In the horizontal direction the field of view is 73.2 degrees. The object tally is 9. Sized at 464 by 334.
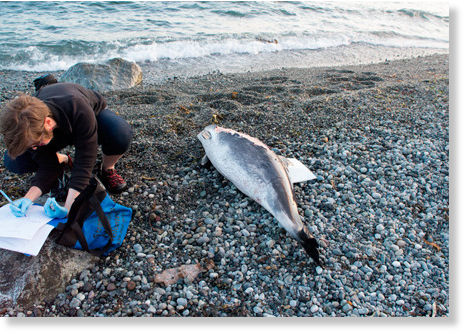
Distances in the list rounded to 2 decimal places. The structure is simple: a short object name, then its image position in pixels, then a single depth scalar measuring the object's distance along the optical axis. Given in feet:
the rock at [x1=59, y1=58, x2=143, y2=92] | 26.18
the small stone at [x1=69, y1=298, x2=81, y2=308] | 8.71
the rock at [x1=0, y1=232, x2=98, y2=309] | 8.64
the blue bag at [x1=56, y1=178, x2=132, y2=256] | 9.66
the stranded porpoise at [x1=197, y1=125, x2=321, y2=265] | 10.44
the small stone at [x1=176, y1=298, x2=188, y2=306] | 8.74
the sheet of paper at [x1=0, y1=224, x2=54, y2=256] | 8.81
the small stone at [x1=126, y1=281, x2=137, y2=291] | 9.16
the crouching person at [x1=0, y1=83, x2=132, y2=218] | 8.43
